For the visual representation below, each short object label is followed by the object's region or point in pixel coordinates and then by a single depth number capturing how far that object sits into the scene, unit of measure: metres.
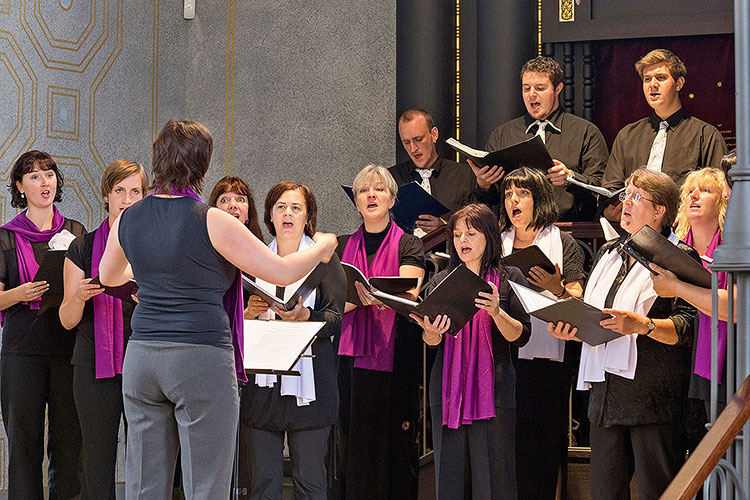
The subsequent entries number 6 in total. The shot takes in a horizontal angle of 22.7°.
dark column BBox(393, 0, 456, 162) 11.87
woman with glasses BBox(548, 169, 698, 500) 6.77
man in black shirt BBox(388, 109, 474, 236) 10.38
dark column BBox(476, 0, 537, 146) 11.58
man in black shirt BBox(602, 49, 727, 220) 9.40
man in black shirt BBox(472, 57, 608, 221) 9.51
